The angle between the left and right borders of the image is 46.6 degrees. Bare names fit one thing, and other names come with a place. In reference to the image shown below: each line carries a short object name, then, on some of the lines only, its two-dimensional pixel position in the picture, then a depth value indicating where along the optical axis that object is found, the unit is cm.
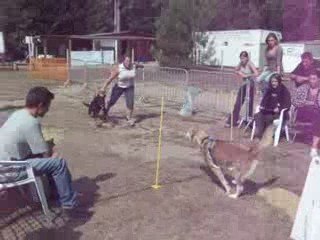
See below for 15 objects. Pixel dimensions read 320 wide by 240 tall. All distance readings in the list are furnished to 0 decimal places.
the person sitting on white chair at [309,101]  608
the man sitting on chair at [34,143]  359
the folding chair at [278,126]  628
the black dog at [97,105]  782
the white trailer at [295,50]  2276
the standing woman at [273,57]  690
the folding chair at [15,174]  345
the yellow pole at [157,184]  443
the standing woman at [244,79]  737
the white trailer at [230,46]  2452
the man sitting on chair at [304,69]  649
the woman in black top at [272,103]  630
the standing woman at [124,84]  756
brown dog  407
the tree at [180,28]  2635
